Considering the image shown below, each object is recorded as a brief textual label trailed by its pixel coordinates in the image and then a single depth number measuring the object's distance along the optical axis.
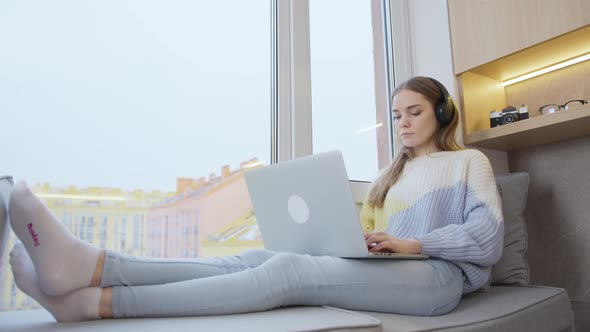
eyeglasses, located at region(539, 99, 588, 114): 1.60
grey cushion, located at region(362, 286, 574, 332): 0.92
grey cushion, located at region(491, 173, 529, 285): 1.43
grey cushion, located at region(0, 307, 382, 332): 0.76
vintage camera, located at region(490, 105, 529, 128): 1.73
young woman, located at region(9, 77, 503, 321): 0.85
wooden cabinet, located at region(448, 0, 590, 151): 1.53
